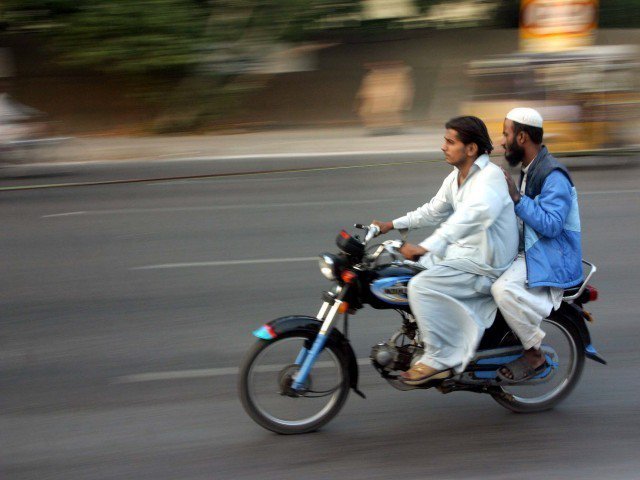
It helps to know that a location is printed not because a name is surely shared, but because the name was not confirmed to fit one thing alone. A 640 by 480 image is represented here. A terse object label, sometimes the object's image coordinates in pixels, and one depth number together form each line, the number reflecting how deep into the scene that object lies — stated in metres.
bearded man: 4.39
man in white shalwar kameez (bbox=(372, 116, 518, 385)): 4.34
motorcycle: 4.44
